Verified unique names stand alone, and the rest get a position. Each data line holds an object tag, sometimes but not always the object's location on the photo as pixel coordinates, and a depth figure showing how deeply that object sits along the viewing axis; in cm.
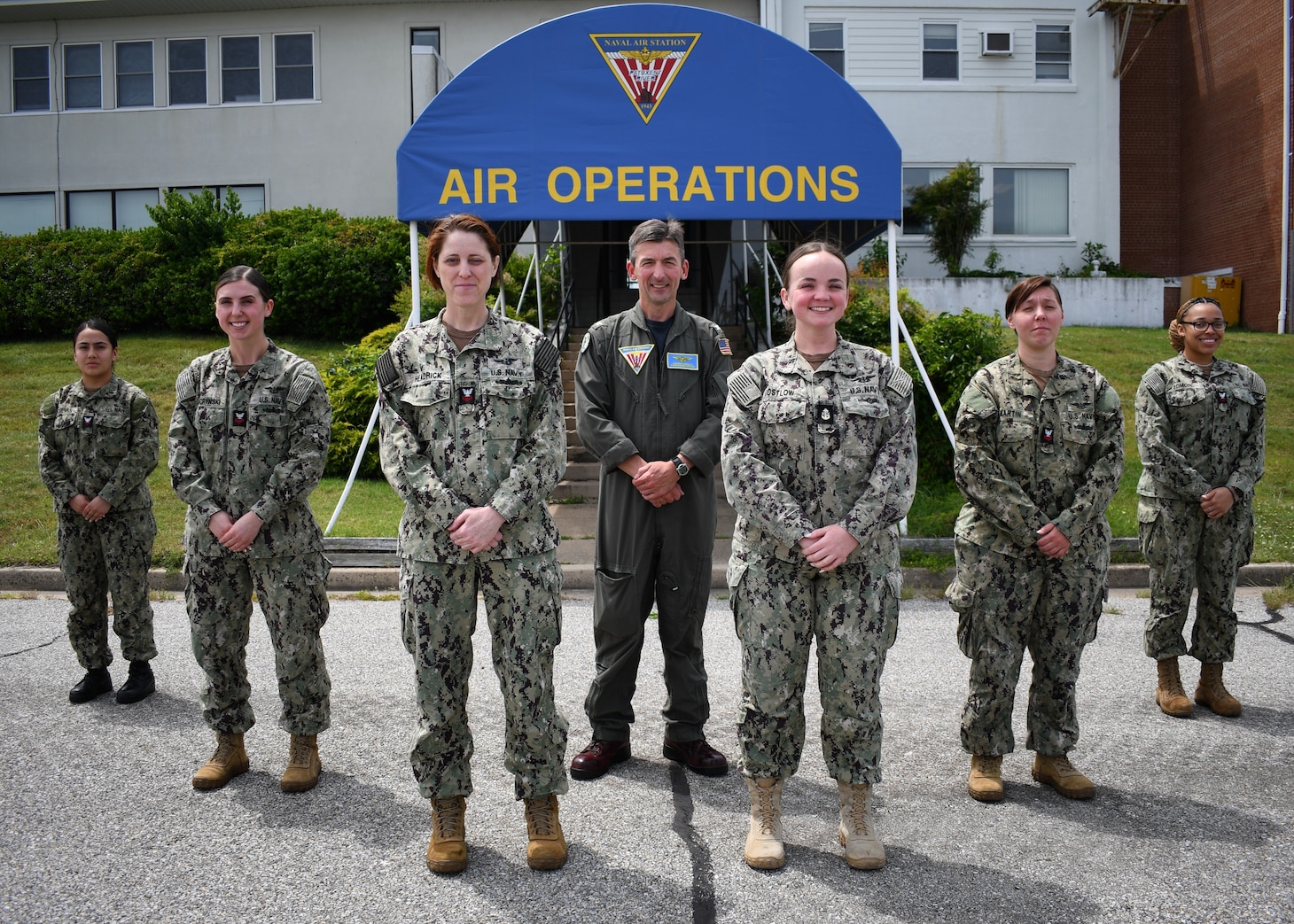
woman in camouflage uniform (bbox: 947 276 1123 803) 409
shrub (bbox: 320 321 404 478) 1127
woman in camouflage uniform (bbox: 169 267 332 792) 419
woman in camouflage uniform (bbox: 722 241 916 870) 347
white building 2055
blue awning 848
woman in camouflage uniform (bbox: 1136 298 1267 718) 510
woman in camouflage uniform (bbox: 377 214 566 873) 349
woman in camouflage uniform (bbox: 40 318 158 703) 537
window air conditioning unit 2067
